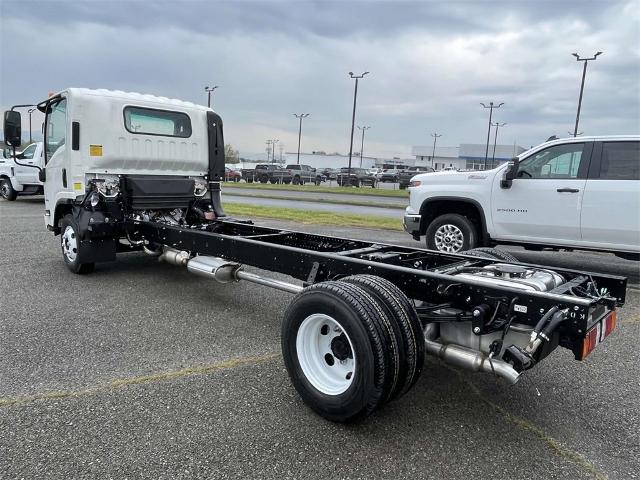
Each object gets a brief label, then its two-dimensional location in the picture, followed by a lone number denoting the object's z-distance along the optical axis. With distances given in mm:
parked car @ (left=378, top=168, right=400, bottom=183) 51469
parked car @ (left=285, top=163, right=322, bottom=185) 46344
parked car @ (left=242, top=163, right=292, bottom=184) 46531
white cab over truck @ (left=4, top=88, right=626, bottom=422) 2887
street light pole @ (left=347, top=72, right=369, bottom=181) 38344
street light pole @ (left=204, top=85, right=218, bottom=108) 42819
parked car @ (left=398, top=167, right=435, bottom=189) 42066
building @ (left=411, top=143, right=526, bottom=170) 97588
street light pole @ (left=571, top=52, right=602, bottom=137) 29952
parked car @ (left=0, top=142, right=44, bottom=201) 16734
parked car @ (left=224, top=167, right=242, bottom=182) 48669
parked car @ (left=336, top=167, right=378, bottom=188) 43794
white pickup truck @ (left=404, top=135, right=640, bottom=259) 6770
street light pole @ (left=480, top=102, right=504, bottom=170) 55062
